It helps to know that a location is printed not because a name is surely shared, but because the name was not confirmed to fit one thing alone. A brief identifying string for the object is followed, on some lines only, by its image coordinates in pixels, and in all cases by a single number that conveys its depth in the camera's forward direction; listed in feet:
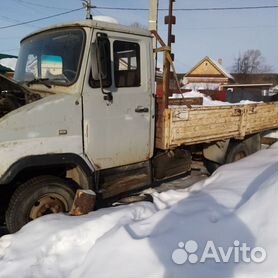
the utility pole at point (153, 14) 29.85
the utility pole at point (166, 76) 13.44
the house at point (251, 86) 34.21
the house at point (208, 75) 126.04
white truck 10.24
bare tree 200.36
